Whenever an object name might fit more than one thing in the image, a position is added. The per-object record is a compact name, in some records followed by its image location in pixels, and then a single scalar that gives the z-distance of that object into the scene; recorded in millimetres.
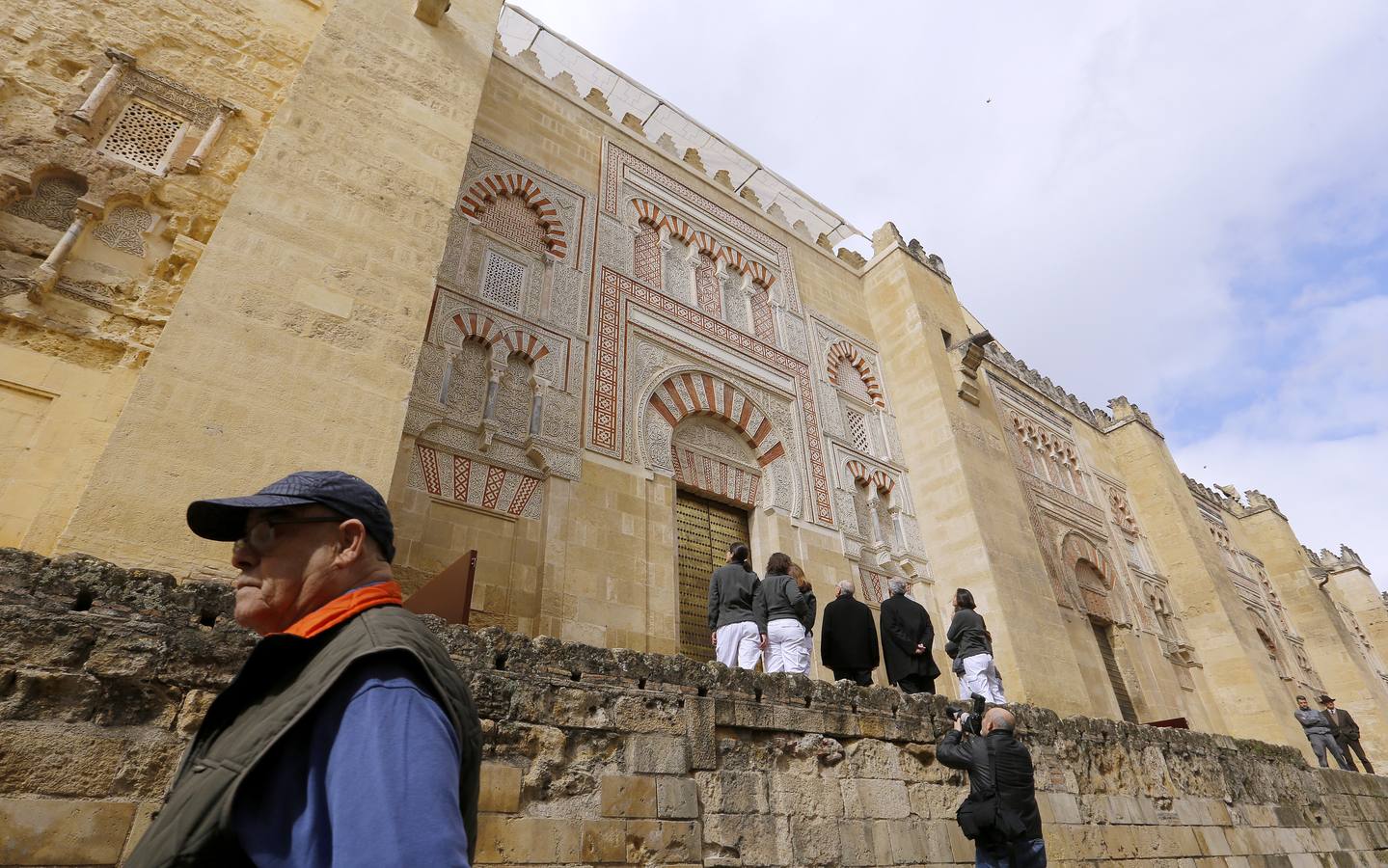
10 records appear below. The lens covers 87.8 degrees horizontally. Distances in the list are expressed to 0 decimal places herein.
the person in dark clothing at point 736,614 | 4336
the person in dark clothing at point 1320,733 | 8969
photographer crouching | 3006
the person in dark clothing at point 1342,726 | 8977
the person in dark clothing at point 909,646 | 4762
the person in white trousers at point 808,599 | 4391
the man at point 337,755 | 718
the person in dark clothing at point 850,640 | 4551
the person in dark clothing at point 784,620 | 4293
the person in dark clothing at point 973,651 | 4840
